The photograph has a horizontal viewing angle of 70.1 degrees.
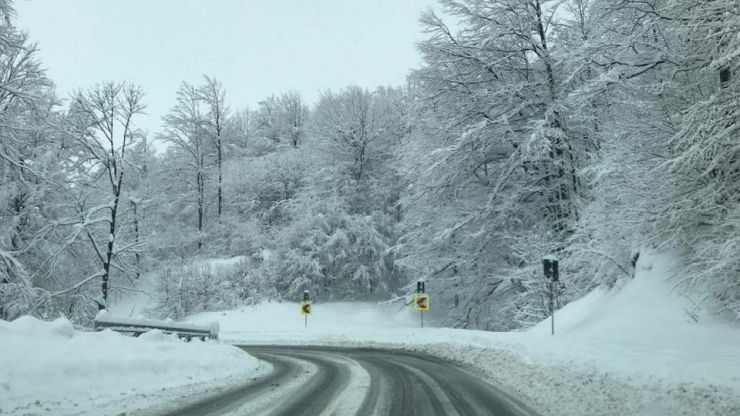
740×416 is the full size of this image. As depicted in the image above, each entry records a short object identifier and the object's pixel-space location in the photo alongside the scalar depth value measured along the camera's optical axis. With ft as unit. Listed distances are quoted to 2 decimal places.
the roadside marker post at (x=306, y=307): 92.90
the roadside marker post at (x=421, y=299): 78.89
